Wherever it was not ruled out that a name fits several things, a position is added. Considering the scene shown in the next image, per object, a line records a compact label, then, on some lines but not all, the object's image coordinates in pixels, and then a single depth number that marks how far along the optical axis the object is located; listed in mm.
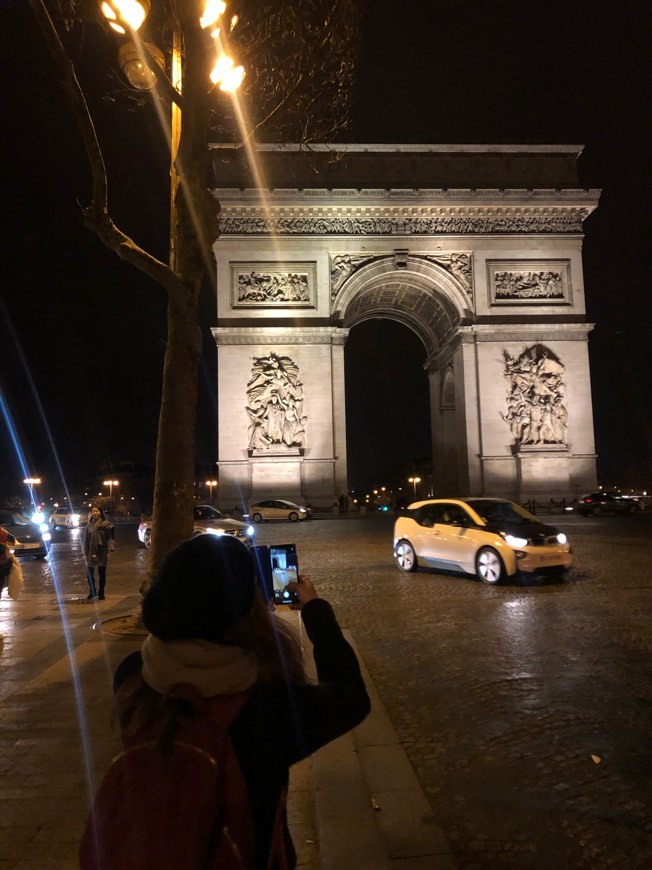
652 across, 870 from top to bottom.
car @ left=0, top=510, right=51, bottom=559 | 16312
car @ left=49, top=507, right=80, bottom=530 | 38250
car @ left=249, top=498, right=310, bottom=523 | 28469
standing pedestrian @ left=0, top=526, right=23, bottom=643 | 6953
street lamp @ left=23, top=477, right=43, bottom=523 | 46422
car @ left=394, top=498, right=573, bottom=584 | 10031
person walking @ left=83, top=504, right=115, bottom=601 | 9633
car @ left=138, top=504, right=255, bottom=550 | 14945
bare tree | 6750
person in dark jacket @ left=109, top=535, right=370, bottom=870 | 1297
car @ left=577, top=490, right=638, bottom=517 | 29469
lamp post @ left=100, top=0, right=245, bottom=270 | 6664
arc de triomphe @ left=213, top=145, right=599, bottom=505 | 30891
